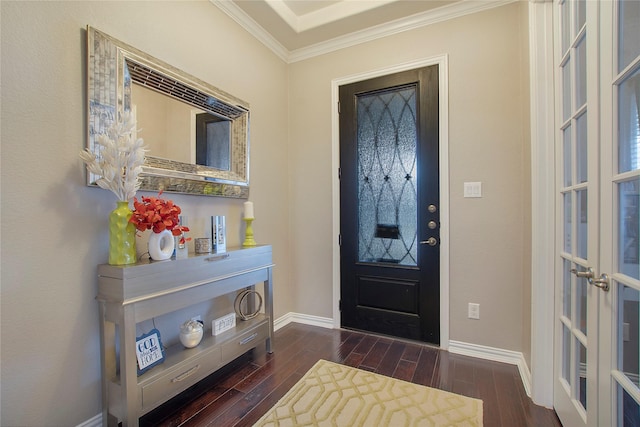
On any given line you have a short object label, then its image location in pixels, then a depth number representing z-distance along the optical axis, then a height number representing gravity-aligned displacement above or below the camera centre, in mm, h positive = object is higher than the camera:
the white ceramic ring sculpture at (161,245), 1557 -185
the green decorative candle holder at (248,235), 2309 -190
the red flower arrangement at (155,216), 1452 -23
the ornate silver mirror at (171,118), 1477 +591
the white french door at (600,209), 906 +7
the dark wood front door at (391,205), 2422 +49
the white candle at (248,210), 2319 +10
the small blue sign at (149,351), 1506 -747
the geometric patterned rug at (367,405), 1533 -1107
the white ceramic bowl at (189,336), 1766 -762
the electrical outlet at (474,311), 2277 -784
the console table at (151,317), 1365 -548
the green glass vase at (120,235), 1440 -118
